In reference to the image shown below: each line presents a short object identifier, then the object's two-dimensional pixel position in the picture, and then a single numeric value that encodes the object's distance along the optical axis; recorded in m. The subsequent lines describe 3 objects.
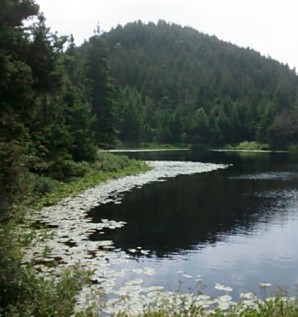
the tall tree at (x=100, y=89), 55.31
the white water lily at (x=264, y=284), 12.97
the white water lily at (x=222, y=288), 13.35
